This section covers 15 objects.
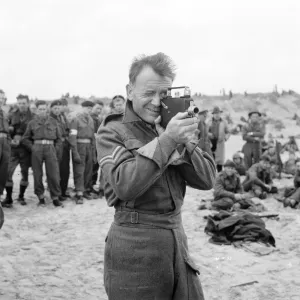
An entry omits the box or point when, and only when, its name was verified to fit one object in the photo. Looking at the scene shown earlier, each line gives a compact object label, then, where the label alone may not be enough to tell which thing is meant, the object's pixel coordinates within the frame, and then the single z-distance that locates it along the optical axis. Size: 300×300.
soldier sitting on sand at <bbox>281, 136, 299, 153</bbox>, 18.35
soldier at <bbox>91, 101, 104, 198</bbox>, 9.36
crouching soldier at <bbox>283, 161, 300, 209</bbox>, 8.75
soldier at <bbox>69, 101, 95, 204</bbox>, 8.78
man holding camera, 1.97
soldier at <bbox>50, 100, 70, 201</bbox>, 8.50
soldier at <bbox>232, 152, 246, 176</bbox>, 11.86
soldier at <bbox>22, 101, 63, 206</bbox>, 8.11
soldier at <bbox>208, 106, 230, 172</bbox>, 11.87
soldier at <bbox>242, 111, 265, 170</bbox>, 11.76
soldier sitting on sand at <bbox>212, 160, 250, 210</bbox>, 8.05
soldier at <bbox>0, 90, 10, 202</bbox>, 7.54
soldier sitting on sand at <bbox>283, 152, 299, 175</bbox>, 13.47
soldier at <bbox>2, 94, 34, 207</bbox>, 8.28
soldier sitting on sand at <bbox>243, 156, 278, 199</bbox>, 9.88
